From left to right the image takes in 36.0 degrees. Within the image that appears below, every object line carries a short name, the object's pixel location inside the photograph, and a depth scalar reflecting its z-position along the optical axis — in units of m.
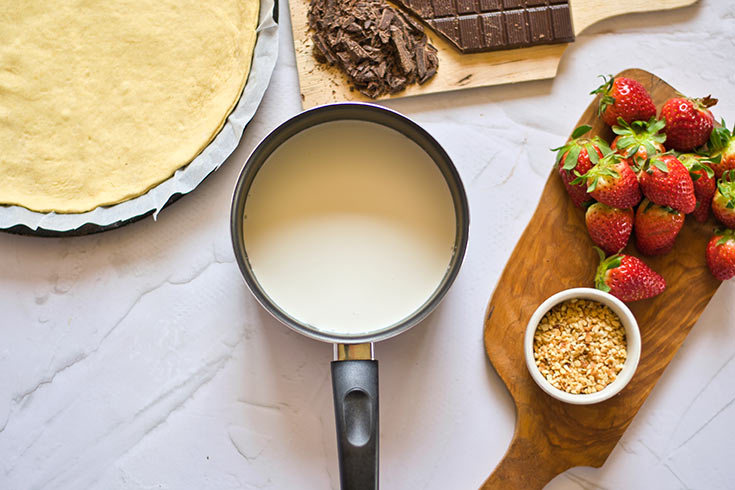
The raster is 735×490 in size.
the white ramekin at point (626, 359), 0.76
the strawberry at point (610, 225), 0.77
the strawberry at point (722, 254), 0.77
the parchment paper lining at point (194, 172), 0.79
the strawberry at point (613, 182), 0.76
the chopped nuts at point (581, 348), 0.77
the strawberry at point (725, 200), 0.77
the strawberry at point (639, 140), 0.77
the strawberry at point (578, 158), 0.77
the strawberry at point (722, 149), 0.78
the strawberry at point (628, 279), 0.77
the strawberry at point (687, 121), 0.77
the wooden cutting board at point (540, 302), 0.79
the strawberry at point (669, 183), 0.76
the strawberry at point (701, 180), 0.77
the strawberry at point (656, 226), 0.77
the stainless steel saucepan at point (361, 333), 0.73
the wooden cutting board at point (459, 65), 0.81
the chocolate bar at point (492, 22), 0.80
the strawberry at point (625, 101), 0.78
